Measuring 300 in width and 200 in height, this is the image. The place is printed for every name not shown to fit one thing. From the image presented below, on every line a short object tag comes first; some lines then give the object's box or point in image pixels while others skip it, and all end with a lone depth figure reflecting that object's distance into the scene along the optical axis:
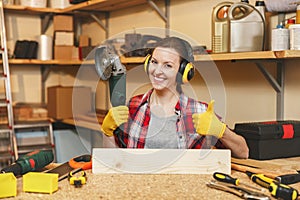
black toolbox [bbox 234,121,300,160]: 1.70
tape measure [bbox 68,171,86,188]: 1.25
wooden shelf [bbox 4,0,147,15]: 3.05
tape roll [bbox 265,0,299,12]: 1.94
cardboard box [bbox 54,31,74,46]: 3.58
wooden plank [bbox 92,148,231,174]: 1.37
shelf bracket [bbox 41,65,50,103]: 3.92
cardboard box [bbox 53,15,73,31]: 3.59
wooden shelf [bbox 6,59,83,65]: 3.42
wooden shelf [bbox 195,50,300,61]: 1.69
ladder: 3.30
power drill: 1.37
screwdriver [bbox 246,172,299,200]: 1.12
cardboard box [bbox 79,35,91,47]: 3.59
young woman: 1.44
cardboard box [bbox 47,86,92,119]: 3.39
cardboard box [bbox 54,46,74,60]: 3.56
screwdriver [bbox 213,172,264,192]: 1.23
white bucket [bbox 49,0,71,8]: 3.58
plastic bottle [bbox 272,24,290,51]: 1.79
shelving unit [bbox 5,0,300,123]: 1.83
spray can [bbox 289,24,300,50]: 1.72
